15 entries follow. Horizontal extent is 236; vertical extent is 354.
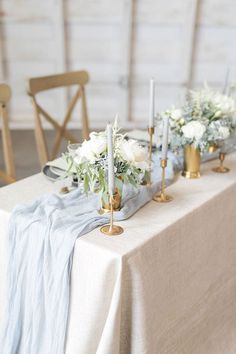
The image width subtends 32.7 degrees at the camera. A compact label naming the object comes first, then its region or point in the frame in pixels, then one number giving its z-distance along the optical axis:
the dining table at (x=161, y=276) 0.98
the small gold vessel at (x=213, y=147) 1.40
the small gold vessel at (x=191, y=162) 1.39
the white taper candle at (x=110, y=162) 0.94
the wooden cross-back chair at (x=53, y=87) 1.87
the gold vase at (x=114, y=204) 1.10
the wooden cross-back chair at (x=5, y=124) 1.68
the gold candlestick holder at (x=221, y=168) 1.48
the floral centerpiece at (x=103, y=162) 1.03
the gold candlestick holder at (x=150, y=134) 1.34
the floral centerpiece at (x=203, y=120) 1.33
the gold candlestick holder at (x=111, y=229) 1.04
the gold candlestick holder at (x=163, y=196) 1.21
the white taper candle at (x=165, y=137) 1.16
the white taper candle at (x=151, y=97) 1.28
